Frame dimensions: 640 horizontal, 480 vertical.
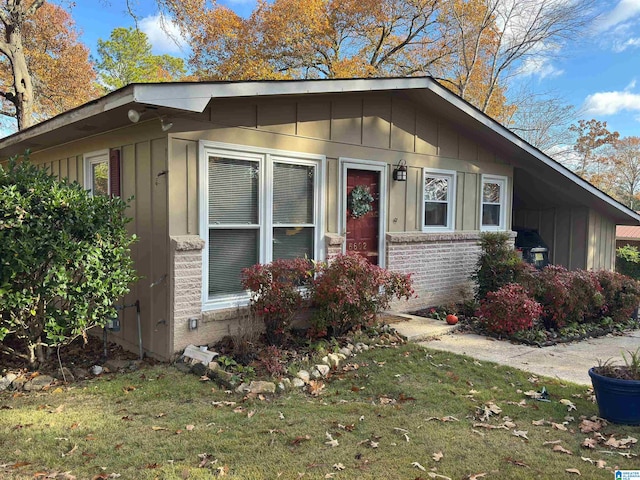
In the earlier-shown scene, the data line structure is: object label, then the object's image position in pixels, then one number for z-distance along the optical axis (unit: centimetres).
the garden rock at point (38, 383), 453
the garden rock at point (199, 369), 487
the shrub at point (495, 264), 786
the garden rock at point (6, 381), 454
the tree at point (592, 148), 3170
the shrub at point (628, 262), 1562
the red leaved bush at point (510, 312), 667
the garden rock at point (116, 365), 526
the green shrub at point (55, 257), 420
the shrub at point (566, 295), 709
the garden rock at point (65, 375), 481
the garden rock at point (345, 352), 547
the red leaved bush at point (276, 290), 530
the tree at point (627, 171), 3788
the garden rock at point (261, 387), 439
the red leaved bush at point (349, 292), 551
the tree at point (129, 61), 2552
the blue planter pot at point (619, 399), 362
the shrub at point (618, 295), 787
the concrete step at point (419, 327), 639
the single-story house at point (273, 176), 528
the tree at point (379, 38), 1930
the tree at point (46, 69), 1495
